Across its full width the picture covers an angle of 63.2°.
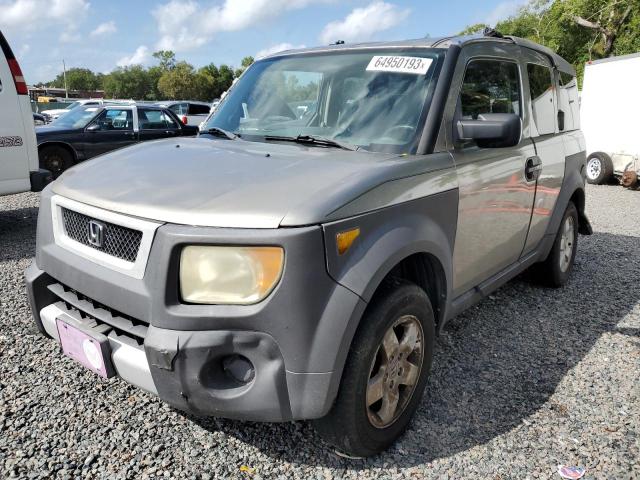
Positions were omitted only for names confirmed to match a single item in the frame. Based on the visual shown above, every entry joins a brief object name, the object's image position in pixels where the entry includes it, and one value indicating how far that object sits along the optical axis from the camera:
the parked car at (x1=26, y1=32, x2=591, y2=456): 1.90
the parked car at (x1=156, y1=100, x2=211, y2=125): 17.91
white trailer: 10.80
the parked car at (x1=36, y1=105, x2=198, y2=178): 10.30
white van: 5.83
